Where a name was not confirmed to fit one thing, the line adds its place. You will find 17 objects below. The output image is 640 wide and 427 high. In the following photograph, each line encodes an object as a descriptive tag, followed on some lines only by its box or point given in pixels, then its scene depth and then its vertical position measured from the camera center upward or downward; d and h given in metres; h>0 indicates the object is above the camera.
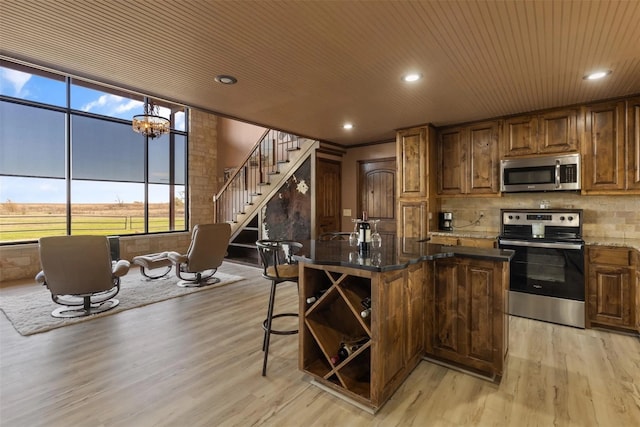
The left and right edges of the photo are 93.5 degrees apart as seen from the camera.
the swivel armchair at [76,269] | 3.43 -0.65
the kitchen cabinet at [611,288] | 3.16 -0.82
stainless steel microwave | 3.63 +0.50
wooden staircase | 6.33 +0.68
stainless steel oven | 3.41 -0.63
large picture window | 5.59 +1.11
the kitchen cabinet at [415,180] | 4.49 +0.51
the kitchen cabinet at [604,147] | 3.43 +0.76
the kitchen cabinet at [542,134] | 3.69 +1.02
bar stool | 2.50 -0.48
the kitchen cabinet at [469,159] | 4.21 +0.79
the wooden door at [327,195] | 5.89 +0.36
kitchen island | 2.01 -0.78
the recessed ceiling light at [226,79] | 2.91 +1.33
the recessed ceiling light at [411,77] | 2.86 +1.32
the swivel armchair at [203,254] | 4.88 -0.68
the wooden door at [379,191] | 5.72 +0.43
